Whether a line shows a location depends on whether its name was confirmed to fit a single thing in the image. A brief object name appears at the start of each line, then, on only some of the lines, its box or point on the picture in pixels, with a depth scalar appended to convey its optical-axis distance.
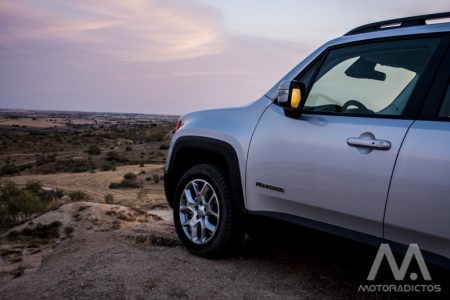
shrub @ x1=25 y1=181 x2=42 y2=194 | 15.20
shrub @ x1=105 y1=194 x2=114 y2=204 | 13.78
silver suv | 2.74
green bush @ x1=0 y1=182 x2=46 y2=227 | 10.71
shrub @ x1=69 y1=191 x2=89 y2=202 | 14.20
